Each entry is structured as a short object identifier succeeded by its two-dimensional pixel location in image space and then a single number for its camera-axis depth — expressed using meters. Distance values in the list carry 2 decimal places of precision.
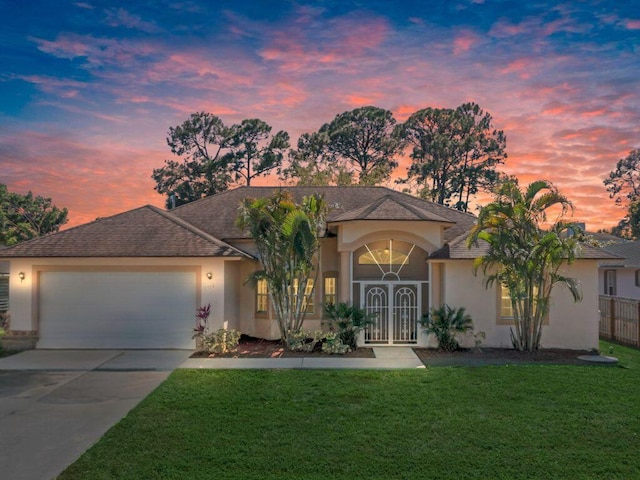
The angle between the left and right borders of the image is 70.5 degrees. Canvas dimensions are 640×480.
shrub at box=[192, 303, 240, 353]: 13.06
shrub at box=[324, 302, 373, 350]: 13.55
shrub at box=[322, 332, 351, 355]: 12.95
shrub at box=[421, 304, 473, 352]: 13.40
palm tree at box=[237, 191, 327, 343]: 13.52
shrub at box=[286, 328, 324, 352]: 13.33
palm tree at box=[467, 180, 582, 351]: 12.62
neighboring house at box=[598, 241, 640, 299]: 24.17
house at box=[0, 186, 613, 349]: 13.69
